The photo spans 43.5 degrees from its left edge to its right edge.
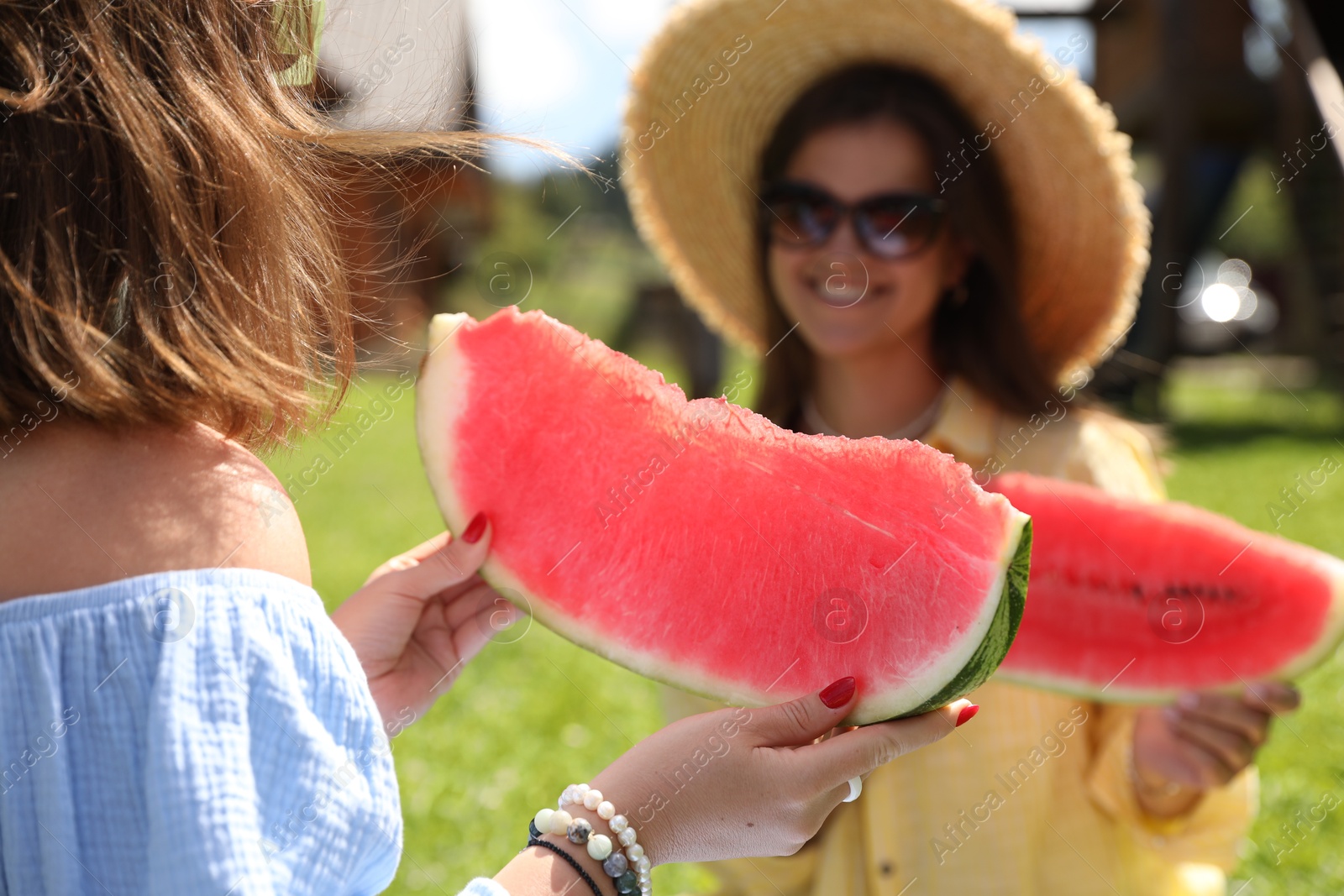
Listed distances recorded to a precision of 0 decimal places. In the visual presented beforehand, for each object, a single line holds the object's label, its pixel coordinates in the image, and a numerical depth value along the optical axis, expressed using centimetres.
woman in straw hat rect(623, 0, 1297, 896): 100
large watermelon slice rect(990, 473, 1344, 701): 99
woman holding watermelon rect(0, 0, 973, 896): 65
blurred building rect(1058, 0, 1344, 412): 620
